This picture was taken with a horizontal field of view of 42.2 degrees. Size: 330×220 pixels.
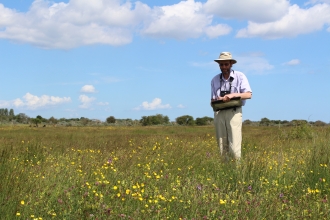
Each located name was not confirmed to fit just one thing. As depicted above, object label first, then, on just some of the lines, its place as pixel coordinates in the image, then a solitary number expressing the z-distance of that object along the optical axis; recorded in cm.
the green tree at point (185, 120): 6045
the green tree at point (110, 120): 6969
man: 724
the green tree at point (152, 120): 5662
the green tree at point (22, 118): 7583
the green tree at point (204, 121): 5838
